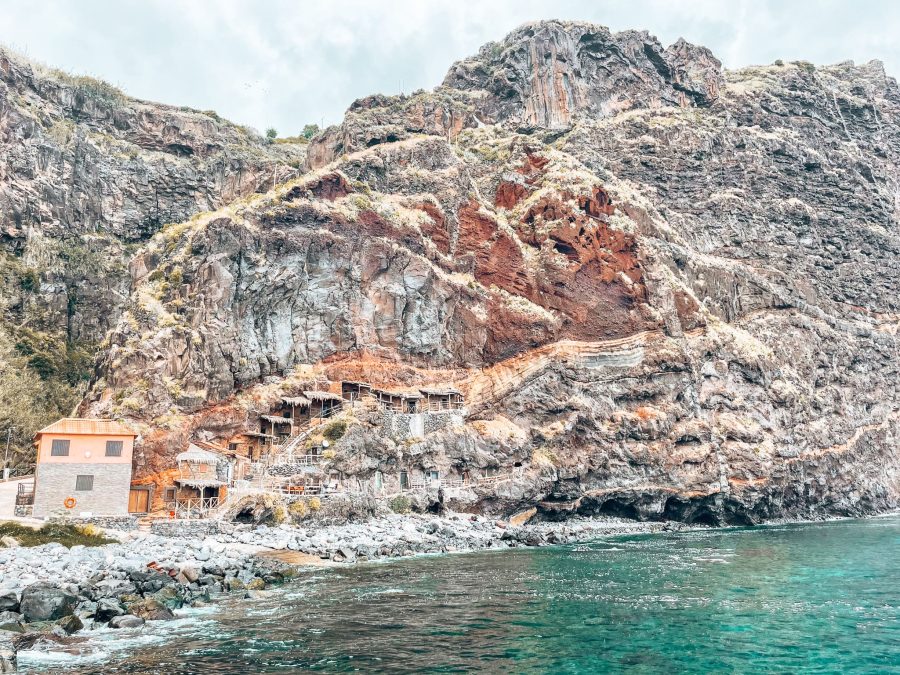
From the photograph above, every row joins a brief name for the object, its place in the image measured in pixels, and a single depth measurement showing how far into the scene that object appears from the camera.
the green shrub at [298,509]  48.38
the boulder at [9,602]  22.07
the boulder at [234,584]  28.91
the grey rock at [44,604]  21.75
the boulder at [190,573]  28.77
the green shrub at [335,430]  56.88
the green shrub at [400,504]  55.59
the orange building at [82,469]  42.03
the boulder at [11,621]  20.78
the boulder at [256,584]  29.13
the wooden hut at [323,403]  61.41
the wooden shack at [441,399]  65.75
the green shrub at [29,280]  85.12
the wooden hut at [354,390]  63.94
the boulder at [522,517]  60.84
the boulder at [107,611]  22.69
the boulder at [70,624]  20.98
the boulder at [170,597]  25.14
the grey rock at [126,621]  22.05
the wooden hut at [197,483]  48.34
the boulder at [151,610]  23.11
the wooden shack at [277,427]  59.47
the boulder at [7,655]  17.02
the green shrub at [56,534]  34.62
